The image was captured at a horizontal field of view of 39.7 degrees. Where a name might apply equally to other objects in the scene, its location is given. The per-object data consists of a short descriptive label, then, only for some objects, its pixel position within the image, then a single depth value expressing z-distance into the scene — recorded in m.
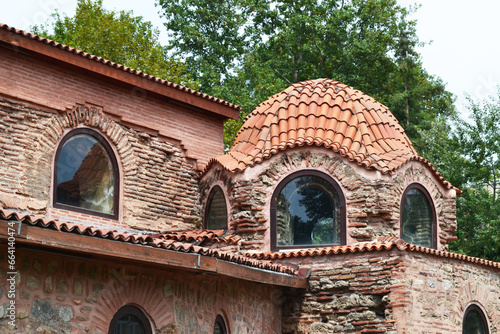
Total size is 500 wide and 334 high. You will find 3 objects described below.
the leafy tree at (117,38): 23.19
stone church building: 9.73
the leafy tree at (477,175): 19.19
